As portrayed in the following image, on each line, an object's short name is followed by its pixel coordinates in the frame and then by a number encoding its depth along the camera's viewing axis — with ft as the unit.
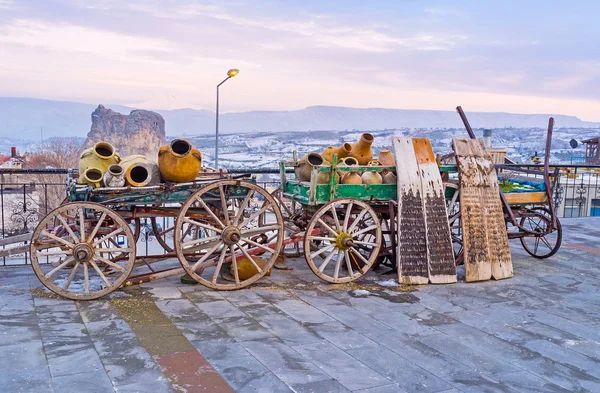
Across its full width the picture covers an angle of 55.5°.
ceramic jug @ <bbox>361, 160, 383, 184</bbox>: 20.21
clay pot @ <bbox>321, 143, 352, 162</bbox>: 21.74
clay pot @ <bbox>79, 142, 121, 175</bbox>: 18.44
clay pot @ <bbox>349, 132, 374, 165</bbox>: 21.75
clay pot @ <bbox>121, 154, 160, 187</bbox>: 18.06
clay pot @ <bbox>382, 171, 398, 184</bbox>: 20.49
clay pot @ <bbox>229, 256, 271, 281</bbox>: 19.30
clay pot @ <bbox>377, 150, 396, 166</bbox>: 21.86
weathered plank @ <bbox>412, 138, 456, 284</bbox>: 19.86
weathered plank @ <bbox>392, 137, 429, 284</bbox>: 19.65
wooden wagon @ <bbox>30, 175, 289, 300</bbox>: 16.90
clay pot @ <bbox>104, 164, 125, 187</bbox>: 17.71
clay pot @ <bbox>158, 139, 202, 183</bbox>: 18.20
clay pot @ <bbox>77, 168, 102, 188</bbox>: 17.74
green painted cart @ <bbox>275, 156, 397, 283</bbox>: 19.34
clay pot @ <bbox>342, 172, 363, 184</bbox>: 19.99
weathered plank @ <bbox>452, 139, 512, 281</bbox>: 20.36
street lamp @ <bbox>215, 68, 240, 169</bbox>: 50.67
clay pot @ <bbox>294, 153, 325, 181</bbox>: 20.88
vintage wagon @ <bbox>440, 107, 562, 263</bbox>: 21.66
